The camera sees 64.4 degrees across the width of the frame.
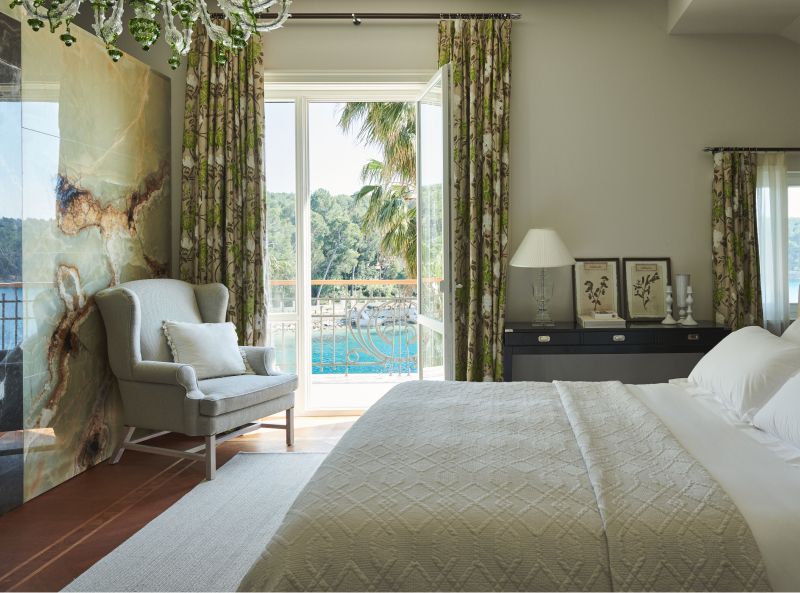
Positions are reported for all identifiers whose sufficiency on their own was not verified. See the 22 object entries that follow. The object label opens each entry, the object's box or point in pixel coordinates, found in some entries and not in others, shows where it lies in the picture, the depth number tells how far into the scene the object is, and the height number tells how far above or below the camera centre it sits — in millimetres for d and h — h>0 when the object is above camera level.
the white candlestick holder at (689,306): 4109 -11
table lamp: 3984 +343
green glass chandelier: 1858 +894
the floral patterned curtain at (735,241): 4250 +423
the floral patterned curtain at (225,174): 4297 +935
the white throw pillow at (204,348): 3674 -217
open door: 3771 +488
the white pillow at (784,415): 1880 -345
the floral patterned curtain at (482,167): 4262 +944
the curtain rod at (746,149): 4238 +1037
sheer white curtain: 4230 +450
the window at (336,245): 4672 +657
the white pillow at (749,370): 2219 -245
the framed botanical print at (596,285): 4352 +141
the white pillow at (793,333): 2586 -125
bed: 1325 -468
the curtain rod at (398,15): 4289 +1985
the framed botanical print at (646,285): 4352 +136
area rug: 2258 -925
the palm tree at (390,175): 7043 +1548
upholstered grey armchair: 3336 -415
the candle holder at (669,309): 4143 -32
